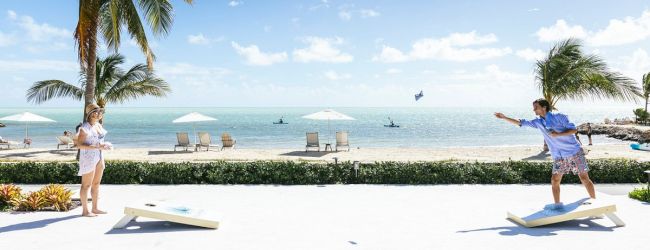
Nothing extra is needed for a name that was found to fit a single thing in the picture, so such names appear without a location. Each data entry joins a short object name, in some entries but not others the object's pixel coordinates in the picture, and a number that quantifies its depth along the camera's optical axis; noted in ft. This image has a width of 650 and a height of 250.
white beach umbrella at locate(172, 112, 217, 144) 63.46
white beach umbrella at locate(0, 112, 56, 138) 67.00
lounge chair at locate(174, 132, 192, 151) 64.18
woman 19.90
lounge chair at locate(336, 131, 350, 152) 62.85
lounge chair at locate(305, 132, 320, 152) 61.82
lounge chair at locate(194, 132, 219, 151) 63.94
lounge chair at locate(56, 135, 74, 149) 70.46
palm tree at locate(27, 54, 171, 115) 60.18
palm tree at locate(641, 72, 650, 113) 158.81
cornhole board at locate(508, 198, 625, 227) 18.60
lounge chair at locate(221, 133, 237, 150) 65.72
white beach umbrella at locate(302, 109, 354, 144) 60.14
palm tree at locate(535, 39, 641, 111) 55.21
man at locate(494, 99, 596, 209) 20.07
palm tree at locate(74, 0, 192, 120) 38.42
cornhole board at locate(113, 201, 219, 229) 18.29
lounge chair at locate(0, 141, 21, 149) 73.72
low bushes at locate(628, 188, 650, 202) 24.40
